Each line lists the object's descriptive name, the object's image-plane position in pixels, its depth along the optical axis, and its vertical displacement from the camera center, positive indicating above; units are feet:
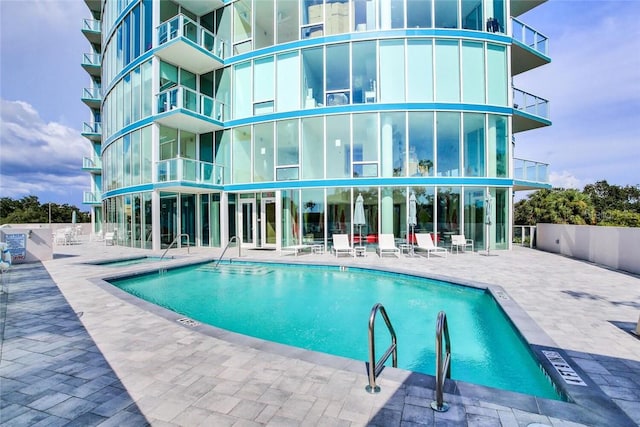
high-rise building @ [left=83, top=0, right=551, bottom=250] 43.86 +15.29
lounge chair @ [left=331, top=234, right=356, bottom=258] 40.81 -3.96
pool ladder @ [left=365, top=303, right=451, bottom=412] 7.97 -4.47
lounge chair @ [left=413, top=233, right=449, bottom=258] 39.19 -3.85
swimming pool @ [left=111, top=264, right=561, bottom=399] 12.89 -6.35
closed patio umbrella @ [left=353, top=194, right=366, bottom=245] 42.65 +0.50
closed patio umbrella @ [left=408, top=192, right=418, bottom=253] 40.83 +0.73
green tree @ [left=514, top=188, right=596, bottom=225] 63.98 +1.70
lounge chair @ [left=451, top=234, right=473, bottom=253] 41.88 -3.62
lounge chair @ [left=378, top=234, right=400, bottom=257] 40.47 -3.91
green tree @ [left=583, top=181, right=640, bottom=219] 133.59 +8.30
